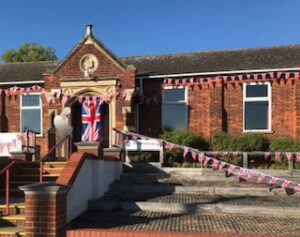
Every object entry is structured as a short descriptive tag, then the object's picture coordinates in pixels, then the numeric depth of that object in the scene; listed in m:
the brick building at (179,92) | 16.86
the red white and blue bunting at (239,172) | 11.48
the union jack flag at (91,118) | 16.53
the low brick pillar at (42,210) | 7.31
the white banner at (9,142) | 16.92
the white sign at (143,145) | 14.96
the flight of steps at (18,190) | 8.19
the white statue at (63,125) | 15.26
